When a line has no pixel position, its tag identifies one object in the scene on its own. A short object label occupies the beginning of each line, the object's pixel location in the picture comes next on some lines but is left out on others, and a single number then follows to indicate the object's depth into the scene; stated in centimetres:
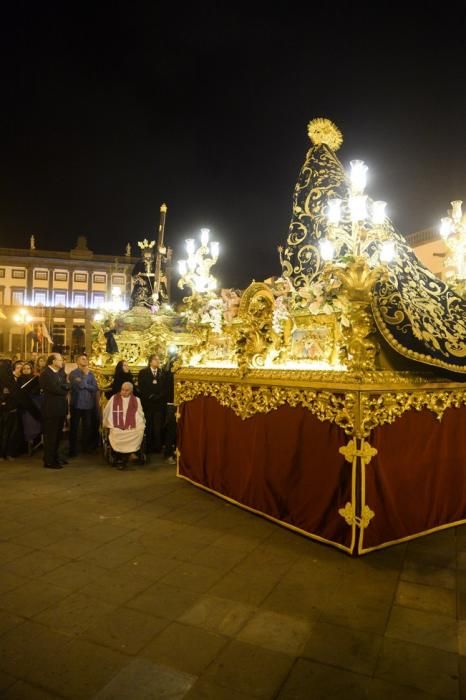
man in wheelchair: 739
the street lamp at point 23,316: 2855
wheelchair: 760
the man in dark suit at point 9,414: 830
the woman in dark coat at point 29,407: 851
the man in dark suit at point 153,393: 842
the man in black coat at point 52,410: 750
